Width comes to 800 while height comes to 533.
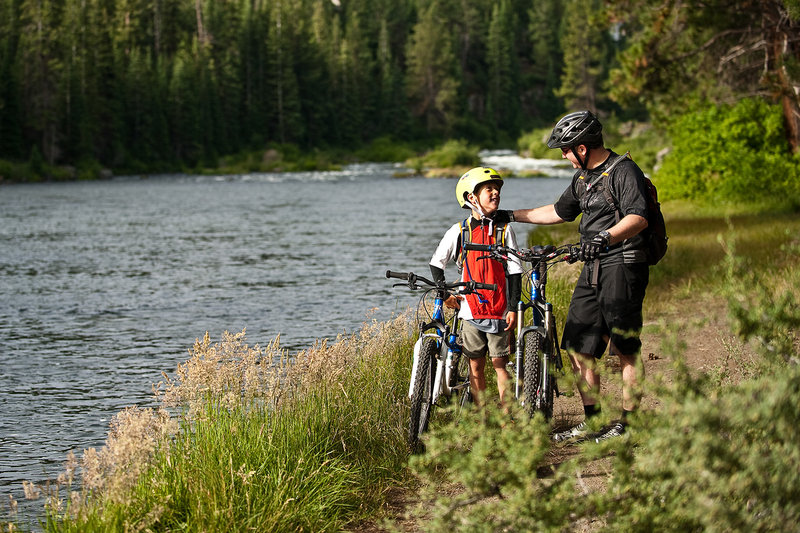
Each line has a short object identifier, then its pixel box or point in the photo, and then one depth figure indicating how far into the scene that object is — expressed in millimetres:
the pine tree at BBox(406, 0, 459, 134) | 123375
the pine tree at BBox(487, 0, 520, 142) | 135250
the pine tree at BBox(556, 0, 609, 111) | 114188
